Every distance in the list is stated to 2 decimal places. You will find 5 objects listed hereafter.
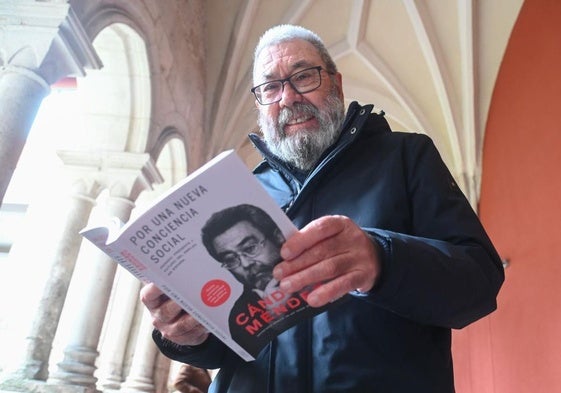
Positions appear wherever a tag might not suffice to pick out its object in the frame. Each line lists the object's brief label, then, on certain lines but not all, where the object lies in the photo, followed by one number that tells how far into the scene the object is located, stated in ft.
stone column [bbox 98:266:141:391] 16.34
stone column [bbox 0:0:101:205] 7.58
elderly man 2.54
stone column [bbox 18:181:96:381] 10.46
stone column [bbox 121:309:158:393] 16.61
